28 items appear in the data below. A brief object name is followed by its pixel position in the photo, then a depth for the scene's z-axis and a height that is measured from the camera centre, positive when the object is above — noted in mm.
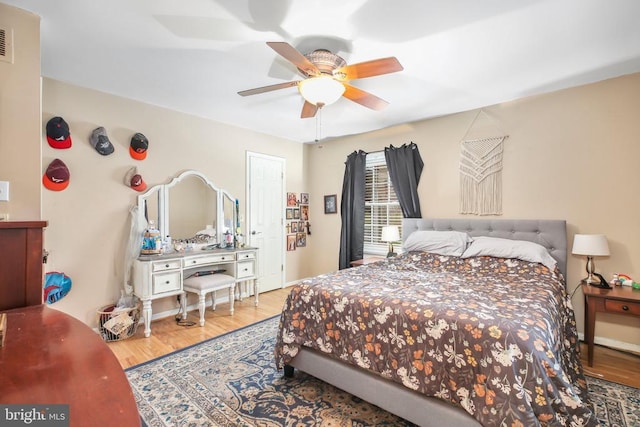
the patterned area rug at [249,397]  1846 -1266
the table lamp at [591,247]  2607 -305
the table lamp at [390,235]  3975 -294
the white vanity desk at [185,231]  3086 -220
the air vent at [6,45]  1774 +1014
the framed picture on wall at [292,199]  5031 +241
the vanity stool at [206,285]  3336 -816
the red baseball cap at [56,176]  2725 +353
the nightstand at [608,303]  2373 -739
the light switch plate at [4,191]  1734 +137
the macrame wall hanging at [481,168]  3396 +519
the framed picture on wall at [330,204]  4977 +155
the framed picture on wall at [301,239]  5215 -461
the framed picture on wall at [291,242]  5055 -487
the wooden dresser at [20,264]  1271 -215
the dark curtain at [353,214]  4590 -14
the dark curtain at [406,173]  3979 +539
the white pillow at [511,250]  2783 -368
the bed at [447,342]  1386 -729
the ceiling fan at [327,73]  1956 +974
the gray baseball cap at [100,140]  2977 +738
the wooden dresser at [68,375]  617 -398
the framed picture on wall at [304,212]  5246 +23
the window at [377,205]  4402 +125
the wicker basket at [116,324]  2889 -1070
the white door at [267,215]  4480 -23
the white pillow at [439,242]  3271 -332
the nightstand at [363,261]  4090 -663
